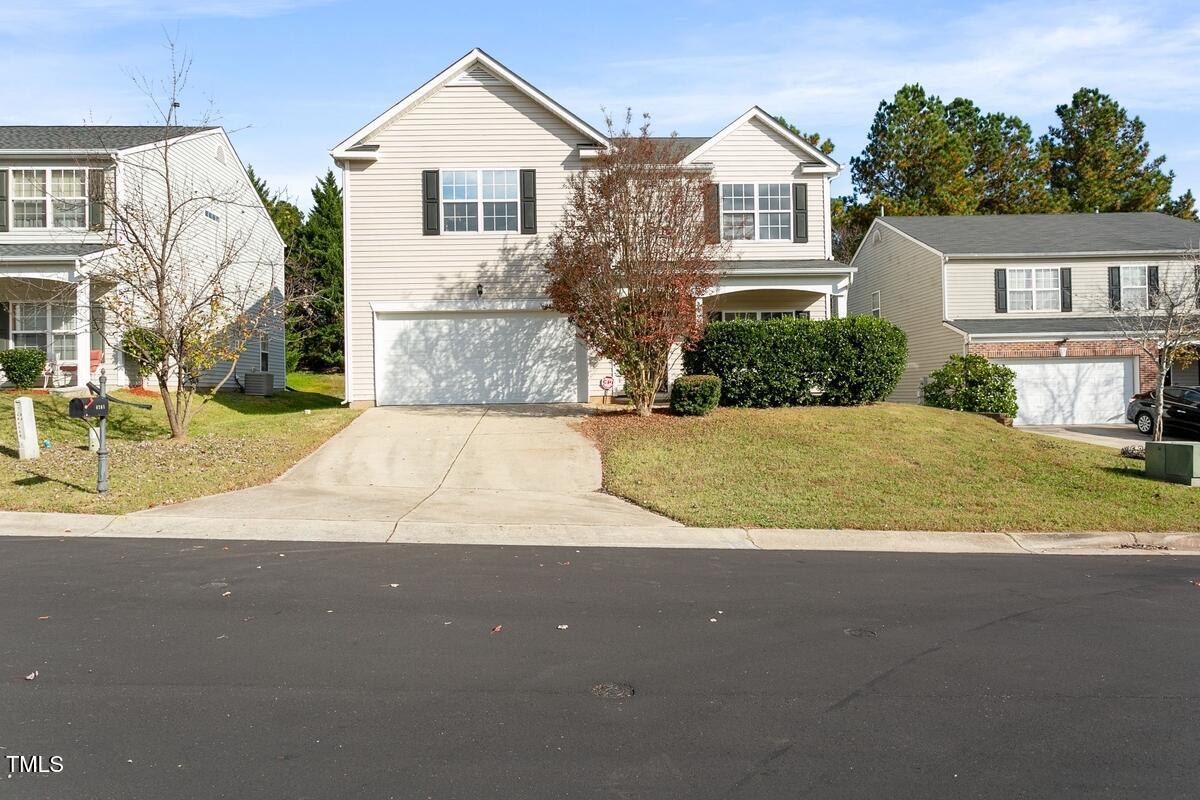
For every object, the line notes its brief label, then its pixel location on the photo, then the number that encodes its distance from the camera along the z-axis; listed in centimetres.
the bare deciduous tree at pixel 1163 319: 1903
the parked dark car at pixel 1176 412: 2119
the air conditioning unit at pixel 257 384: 2600
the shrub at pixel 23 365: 1903
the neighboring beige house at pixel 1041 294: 2577
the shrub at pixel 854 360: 1817
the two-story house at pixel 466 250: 2020
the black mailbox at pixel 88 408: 1081
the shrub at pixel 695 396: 1677
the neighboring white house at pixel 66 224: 1950
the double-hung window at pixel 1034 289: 2775
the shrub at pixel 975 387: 2088
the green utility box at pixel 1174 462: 1313
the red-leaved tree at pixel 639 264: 1653
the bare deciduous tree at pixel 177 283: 1438
